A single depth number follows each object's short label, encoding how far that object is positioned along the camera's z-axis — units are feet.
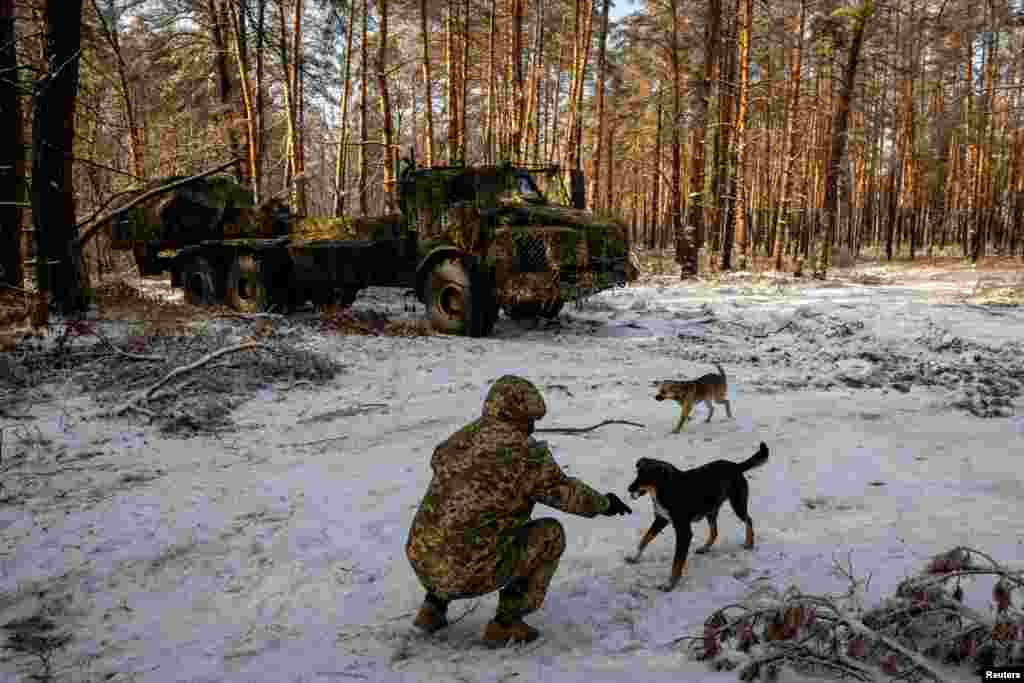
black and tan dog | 9.40
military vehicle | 27.76
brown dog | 16.92
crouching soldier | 7.87
